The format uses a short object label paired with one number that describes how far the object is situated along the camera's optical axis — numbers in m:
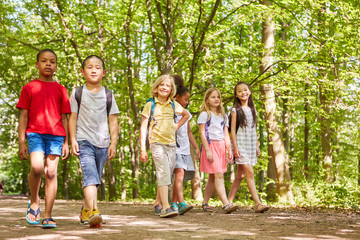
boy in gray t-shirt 4.92
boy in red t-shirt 4.86
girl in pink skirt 6.93
